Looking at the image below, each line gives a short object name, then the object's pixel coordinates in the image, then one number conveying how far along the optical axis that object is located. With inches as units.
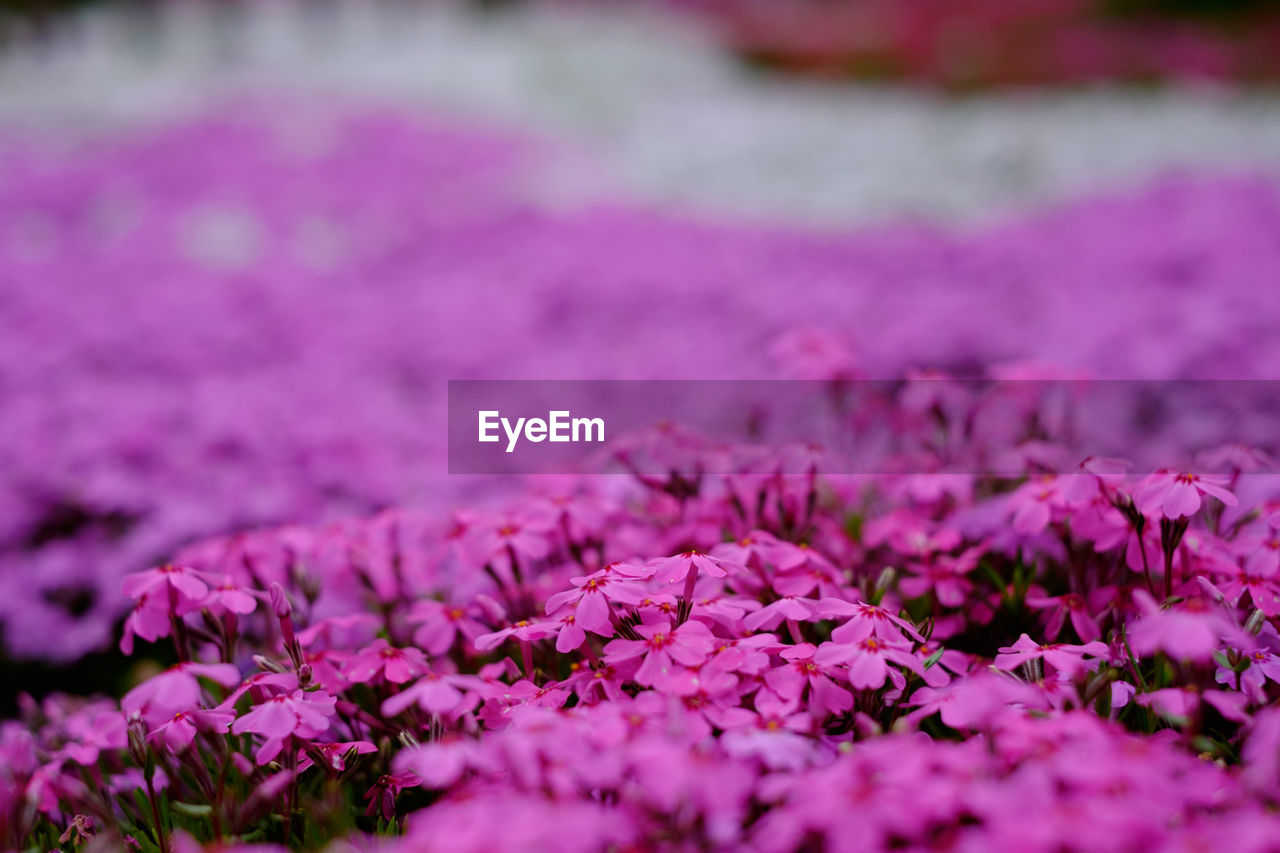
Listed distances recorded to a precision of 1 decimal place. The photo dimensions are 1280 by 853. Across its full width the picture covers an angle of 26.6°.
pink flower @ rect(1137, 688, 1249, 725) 16.9
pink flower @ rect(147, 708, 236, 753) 17.8
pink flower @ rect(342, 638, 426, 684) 18.6
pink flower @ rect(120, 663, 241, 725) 17.9
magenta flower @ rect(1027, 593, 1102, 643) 18.9
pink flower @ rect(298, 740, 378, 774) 17.9
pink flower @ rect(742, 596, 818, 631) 18.0
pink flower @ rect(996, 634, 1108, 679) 17.9
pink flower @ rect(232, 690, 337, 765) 17.7
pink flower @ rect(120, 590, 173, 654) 18.9
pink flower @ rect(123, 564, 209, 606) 18.7
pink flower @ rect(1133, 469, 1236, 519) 18.1
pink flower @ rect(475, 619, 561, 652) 18.1
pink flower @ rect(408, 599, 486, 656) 19.2
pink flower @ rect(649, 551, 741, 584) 18.1
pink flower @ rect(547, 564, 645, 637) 17.9
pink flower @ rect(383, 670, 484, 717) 17.4
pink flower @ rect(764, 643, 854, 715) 17.6
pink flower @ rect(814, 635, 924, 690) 17.5
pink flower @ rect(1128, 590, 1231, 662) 16.6
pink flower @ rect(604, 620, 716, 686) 17.6
